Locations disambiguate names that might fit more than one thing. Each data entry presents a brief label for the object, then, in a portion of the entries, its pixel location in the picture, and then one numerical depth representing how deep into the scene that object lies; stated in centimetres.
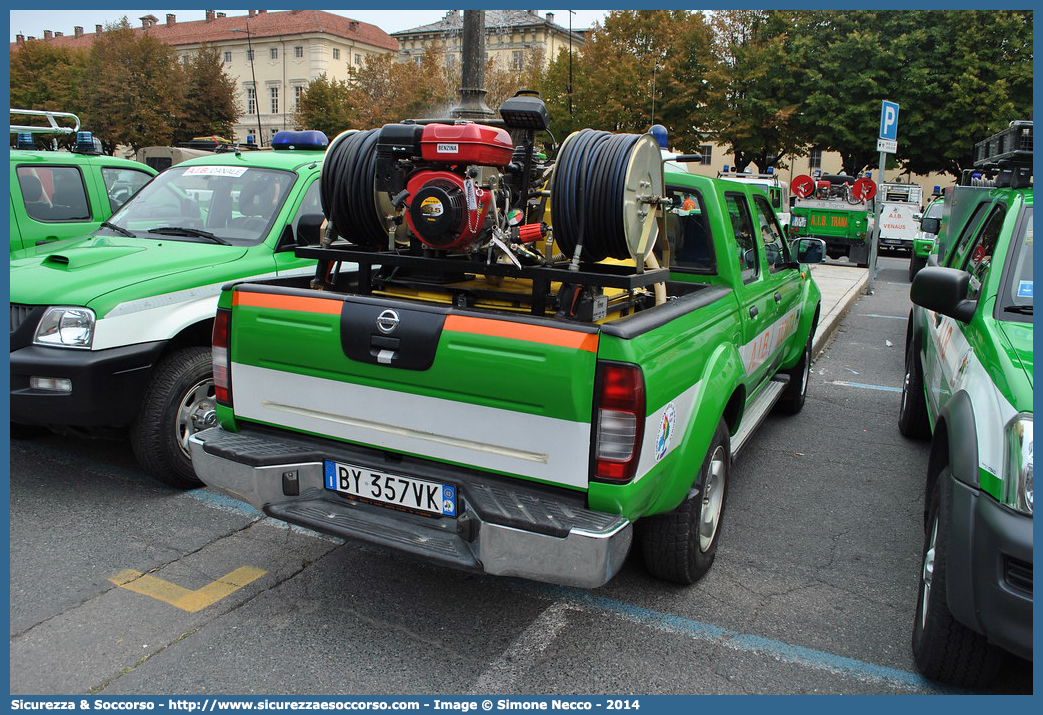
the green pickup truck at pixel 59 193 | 673
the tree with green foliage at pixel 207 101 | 4384
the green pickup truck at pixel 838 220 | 1884
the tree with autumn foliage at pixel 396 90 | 3722
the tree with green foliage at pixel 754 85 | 3794
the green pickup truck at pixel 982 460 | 254
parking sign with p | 1266
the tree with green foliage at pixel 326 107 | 4516
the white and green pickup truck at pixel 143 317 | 433
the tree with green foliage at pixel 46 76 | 4703
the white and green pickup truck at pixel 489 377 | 284
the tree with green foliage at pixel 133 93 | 4134
